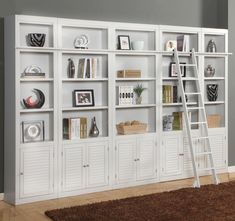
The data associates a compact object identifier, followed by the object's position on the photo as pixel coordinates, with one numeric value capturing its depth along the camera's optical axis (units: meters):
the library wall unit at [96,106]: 6.02
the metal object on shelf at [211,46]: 7.57
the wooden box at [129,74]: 6.76
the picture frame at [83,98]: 6.52
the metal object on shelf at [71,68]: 6.44
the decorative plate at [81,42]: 6.47
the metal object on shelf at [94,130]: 6.59
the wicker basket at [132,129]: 6.74
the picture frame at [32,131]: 6.14
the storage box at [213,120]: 7.56
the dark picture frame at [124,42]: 6.80
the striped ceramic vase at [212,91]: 7.59
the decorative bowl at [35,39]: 6.08
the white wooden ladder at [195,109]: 6.84
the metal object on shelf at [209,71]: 7.60
